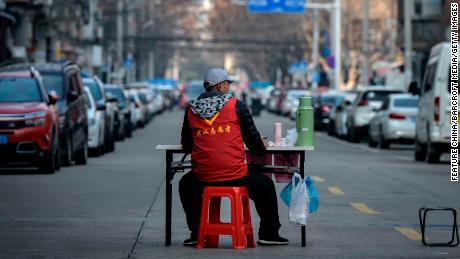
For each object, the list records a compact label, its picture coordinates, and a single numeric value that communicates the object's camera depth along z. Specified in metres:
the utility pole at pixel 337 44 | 82.94
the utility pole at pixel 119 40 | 111.62
